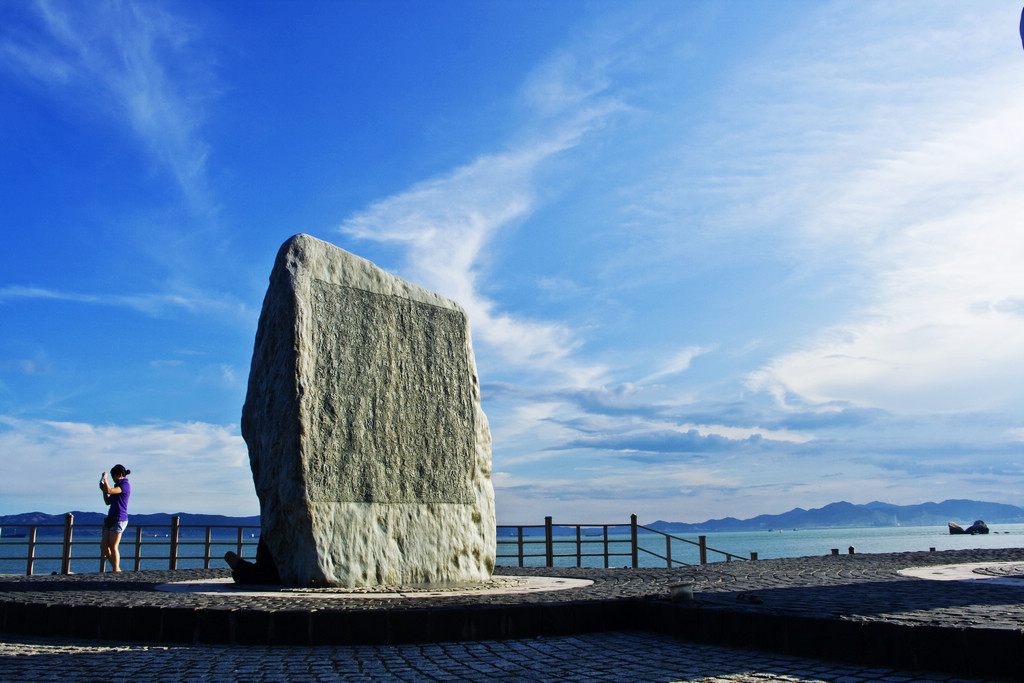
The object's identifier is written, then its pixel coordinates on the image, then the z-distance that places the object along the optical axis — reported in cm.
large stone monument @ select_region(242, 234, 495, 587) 848
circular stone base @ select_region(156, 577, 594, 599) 765
